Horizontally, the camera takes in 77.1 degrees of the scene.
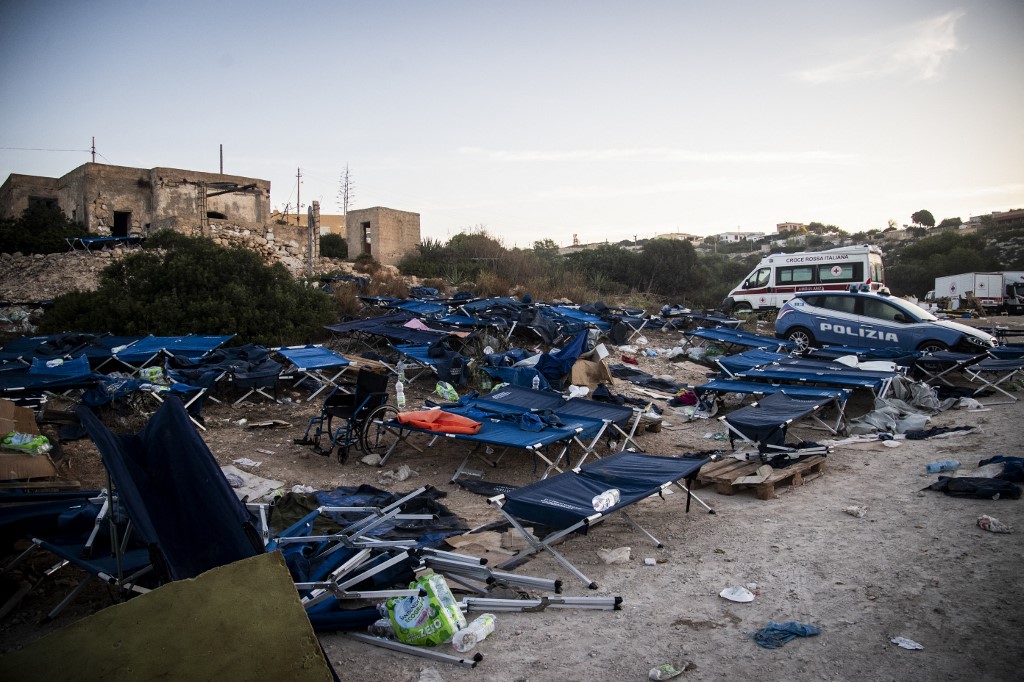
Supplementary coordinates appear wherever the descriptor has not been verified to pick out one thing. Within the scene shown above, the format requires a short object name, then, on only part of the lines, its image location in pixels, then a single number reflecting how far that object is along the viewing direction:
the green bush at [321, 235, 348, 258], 27.37
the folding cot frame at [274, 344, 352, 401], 8.53
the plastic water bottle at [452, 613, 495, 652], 3.09
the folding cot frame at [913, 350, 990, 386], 8.85
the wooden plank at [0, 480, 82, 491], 4.71
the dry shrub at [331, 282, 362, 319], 14.34
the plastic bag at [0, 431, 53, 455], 5.62
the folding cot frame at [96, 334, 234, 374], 8.56
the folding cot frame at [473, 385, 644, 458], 6.49
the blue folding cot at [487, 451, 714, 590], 3.90
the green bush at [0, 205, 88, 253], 18.89
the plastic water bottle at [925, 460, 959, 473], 5.50
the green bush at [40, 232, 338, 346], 10.93
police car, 10.05
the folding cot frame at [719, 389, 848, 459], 5.88
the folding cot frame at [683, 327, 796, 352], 11.38
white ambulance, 14.80
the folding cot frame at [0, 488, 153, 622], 3.04
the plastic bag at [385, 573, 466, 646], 3.12
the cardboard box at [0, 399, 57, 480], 4.86
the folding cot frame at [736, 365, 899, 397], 7.81
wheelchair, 6.52
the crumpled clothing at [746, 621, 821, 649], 3.03
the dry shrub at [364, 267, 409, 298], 16.95
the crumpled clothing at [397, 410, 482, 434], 6.03
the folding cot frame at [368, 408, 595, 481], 5.70
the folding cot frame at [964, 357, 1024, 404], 8.38
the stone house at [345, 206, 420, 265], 23.14
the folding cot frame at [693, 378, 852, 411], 7.29
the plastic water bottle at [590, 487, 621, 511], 4.01
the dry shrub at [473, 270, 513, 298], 17.94
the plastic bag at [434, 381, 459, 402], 8.67
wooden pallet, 5.32
